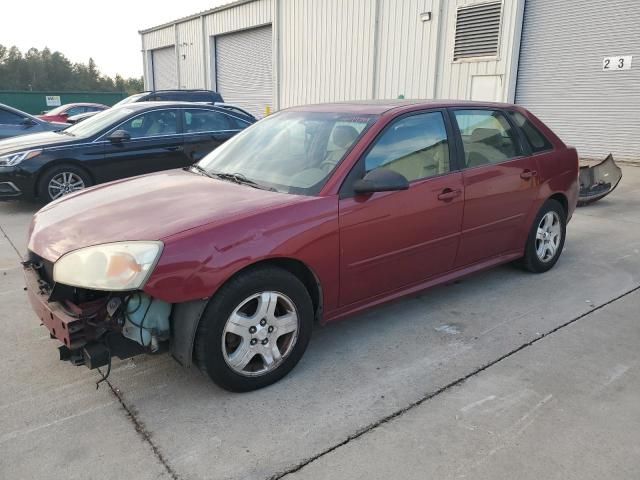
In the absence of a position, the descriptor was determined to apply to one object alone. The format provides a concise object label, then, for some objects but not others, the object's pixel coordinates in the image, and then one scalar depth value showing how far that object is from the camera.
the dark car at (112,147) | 7.12
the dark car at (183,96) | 13.30
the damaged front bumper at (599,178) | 8.34
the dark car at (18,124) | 9.75
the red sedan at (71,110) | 17.70
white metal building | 11.84
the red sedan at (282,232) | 2.69
